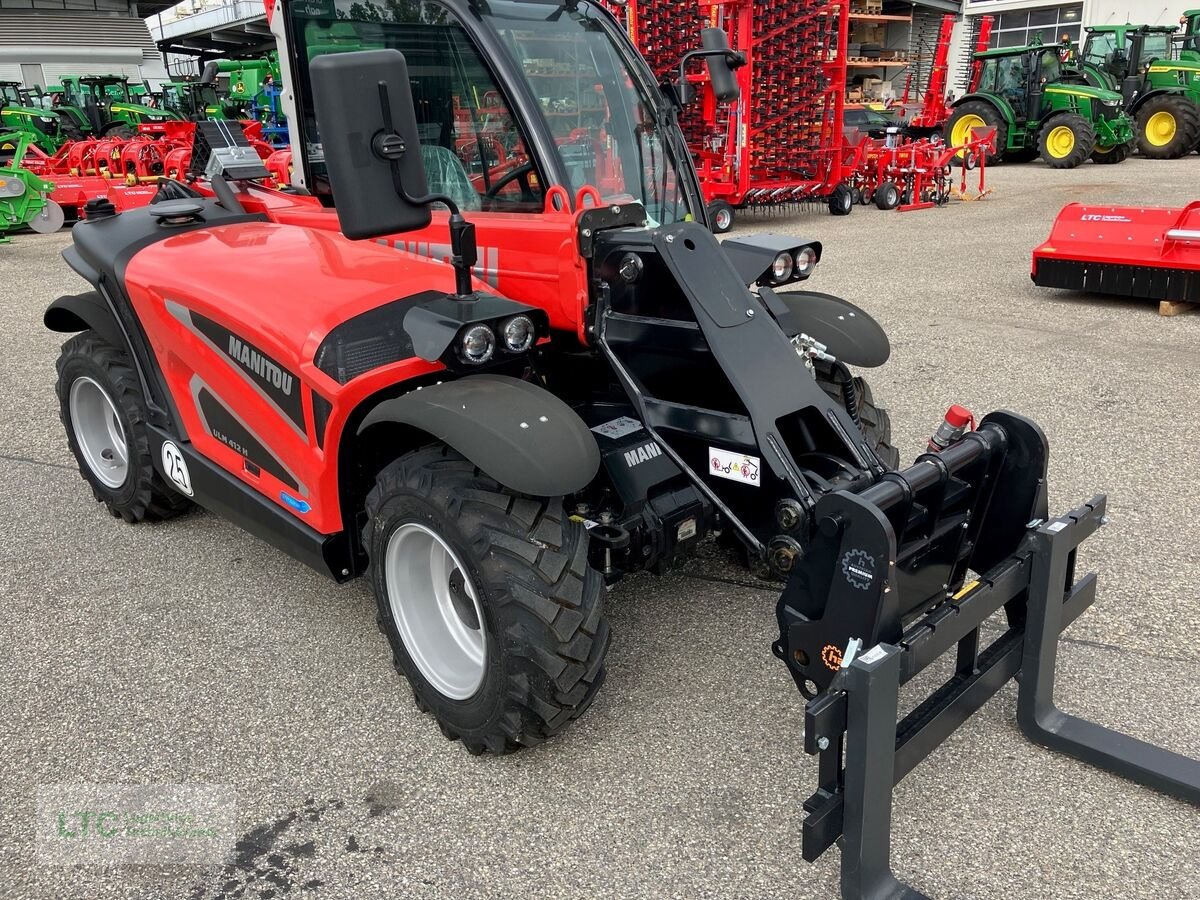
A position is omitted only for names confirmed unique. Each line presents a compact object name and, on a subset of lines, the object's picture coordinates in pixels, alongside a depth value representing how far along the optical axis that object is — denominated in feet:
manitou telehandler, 7.45
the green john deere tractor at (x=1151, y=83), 62.18
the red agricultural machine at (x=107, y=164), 46.42
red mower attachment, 23.54
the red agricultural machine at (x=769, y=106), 39.65
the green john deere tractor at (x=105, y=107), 66.39
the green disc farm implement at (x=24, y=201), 43.11
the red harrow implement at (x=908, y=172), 46.24
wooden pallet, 24.25
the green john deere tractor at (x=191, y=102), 57.67
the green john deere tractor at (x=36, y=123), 58.80
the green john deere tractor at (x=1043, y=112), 59.06
